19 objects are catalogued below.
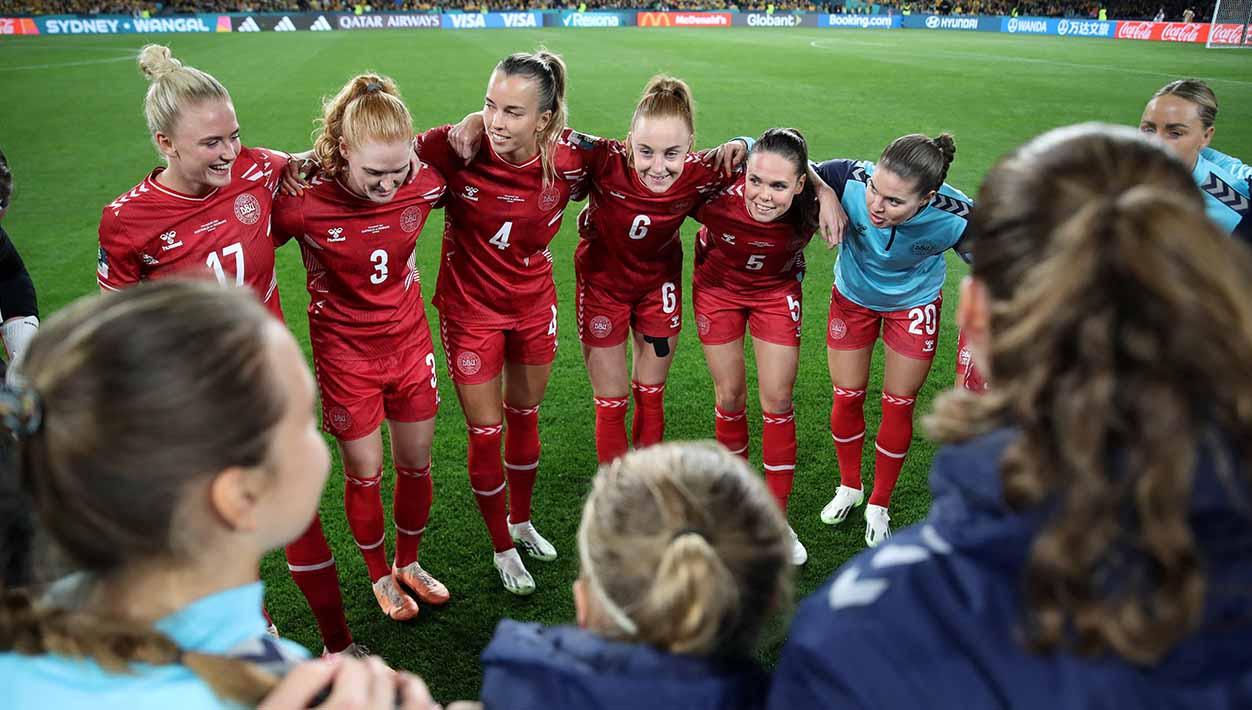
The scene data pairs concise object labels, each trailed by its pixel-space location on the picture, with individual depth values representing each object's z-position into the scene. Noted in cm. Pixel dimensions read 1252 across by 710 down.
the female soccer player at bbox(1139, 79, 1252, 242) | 324
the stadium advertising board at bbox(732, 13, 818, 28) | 3341
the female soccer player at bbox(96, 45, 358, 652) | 248
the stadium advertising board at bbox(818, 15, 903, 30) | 3381
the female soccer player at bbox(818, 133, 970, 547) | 321
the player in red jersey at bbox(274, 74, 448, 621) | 271
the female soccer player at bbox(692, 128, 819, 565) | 338
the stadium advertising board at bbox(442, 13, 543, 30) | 3188
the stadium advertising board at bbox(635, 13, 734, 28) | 3338
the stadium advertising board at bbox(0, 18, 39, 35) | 2586
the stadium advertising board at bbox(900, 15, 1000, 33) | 3303
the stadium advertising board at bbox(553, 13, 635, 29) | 3262
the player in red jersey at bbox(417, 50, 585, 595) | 309
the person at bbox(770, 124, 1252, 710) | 84
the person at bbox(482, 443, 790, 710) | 112
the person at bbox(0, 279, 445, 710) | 104
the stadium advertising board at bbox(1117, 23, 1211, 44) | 2552
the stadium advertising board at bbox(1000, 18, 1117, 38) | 2947
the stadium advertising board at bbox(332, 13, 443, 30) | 3003
